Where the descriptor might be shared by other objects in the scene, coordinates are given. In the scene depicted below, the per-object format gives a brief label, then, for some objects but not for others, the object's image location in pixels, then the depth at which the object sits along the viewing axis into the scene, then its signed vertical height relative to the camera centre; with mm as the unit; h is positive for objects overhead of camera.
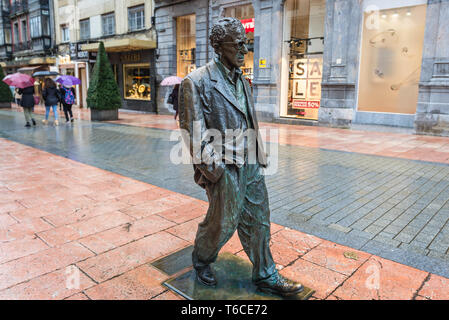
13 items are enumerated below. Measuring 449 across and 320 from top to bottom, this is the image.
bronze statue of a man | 2314 -500
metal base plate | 2566 -1472
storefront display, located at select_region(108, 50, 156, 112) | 20594 +507
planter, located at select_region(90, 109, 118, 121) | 15484 -1271
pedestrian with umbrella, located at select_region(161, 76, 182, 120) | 14633 -36
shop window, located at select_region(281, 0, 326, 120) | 14195 +1209
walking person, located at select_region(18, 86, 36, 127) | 12648 -550
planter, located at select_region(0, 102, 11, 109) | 22344 -1272
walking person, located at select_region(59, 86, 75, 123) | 13902 -473
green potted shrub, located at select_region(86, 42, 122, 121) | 14852 -245
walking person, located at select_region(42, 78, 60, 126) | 13277 -353
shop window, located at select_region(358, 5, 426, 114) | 11750 +996
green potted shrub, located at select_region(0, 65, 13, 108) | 22297 -745
